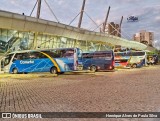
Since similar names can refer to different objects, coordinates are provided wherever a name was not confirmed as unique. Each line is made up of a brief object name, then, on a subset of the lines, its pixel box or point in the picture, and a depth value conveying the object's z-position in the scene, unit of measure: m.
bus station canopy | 16.35
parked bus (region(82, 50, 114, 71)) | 14.65
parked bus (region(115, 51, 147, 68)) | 19.94
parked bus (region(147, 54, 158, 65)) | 27.75
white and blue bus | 12.28
